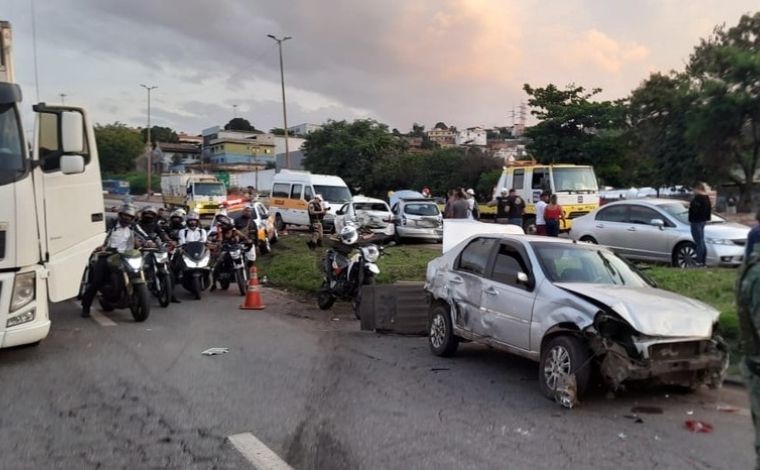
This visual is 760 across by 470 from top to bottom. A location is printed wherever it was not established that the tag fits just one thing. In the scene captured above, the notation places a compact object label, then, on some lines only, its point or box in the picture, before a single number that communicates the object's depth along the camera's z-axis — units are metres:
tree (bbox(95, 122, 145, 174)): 88.69
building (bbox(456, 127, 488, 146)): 124.44
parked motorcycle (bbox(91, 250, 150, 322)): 10.21
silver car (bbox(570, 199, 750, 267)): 13.02
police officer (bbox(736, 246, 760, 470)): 3.07
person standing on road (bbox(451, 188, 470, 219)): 17.98
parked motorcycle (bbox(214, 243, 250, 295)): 13.62
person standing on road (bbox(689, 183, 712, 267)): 12.50
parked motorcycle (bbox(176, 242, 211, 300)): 12.89
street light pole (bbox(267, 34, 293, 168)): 50.85
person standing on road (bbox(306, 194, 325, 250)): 21.07
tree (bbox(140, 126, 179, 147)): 139.38
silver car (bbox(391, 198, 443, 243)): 22.09
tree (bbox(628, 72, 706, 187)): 41.91
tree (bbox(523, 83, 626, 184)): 36.81
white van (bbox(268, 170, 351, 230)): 26.30
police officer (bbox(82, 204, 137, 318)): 10.47
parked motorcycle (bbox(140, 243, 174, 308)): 11.71
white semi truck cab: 7.13
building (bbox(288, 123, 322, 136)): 112.56
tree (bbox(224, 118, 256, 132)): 149.50
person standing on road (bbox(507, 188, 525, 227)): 17.97
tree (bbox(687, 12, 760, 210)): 34.66
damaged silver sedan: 6.01
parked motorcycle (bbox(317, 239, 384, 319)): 11.59
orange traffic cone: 12.26
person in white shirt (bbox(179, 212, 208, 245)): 13.30
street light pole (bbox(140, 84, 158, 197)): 74.49
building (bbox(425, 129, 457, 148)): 151.40
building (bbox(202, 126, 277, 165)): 111.19
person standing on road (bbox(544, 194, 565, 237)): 16.72
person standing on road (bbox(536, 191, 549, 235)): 17.28
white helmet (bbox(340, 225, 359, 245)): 12.06
